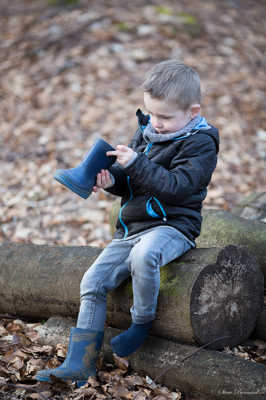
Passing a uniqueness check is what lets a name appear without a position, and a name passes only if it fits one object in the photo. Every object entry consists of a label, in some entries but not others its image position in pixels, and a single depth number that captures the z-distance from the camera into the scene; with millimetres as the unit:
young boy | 5539
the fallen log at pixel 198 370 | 5152
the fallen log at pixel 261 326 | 6621
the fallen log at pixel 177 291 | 5781
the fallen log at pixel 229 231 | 7289
